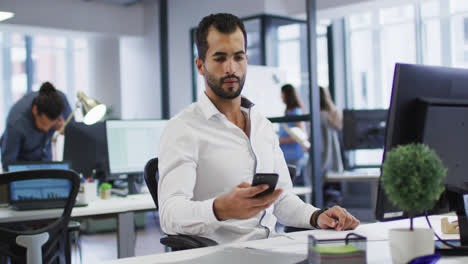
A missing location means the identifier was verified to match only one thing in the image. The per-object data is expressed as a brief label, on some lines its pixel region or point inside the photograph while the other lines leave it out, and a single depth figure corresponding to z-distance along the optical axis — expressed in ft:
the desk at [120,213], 8.66
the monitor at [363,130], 14.90
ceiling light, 12.10
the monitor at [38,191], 8.43
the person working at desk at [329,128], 17.65
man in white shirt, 5.28
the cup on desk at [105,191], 10.43
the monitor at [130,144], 10.69
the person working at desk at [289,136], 17.33
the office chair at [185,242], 5.25
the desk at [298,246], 4.19
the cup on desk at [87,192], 9.60
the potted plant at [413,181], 3.34
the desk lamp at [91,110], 10.68
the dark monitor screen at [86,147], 10.72
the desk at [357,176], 15.88
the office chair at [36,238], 7.14
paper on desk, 4.53
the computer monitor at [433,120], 4.26
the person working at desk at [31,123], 11.46
